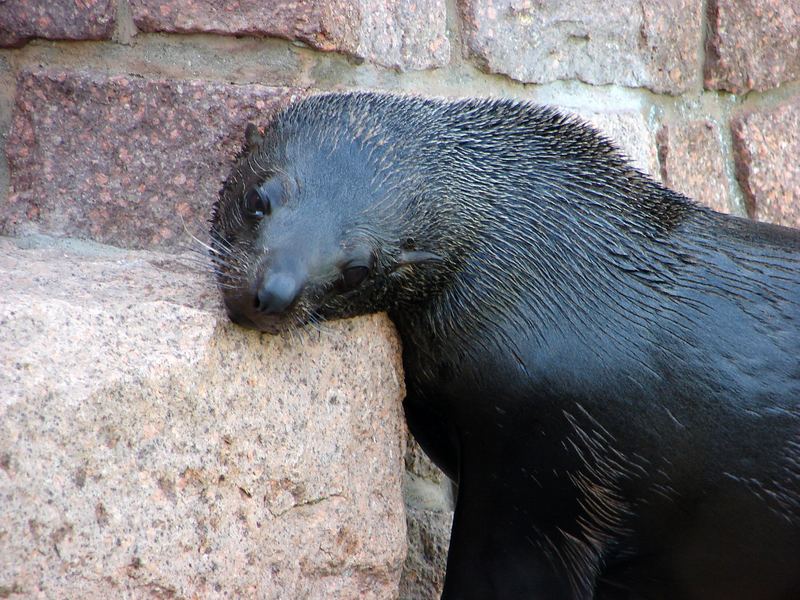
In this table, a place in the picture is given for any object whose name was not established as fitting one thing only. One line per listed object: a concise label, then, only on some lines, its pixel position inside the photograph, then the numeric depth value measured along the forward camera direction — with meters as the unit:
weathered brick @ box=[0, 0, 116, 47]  5.62
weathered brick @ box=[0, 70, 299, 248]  5.70
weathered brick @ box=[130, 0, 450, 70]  5.60
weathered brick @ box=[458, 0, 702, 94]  6.61
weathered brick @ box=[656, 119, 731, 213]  7.77
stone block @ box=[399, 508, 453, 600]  6.04
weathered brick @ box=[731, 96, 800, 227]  8.34
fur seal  5.08
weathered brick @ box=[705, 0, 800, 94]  8.10
